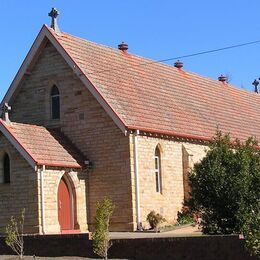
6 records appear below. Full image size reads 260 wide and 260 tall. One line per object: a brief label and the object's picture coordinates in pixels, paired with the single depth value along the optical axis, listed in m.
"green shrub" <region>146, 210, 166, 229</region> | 28.38
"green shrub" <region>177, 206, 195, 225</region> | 30.42
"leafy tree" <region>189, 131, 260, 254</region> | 21.03
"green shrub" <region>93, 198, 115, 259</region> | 19.20
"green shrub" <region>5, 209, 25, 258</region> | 21.66
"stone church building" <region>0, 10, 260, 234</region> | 27.52
